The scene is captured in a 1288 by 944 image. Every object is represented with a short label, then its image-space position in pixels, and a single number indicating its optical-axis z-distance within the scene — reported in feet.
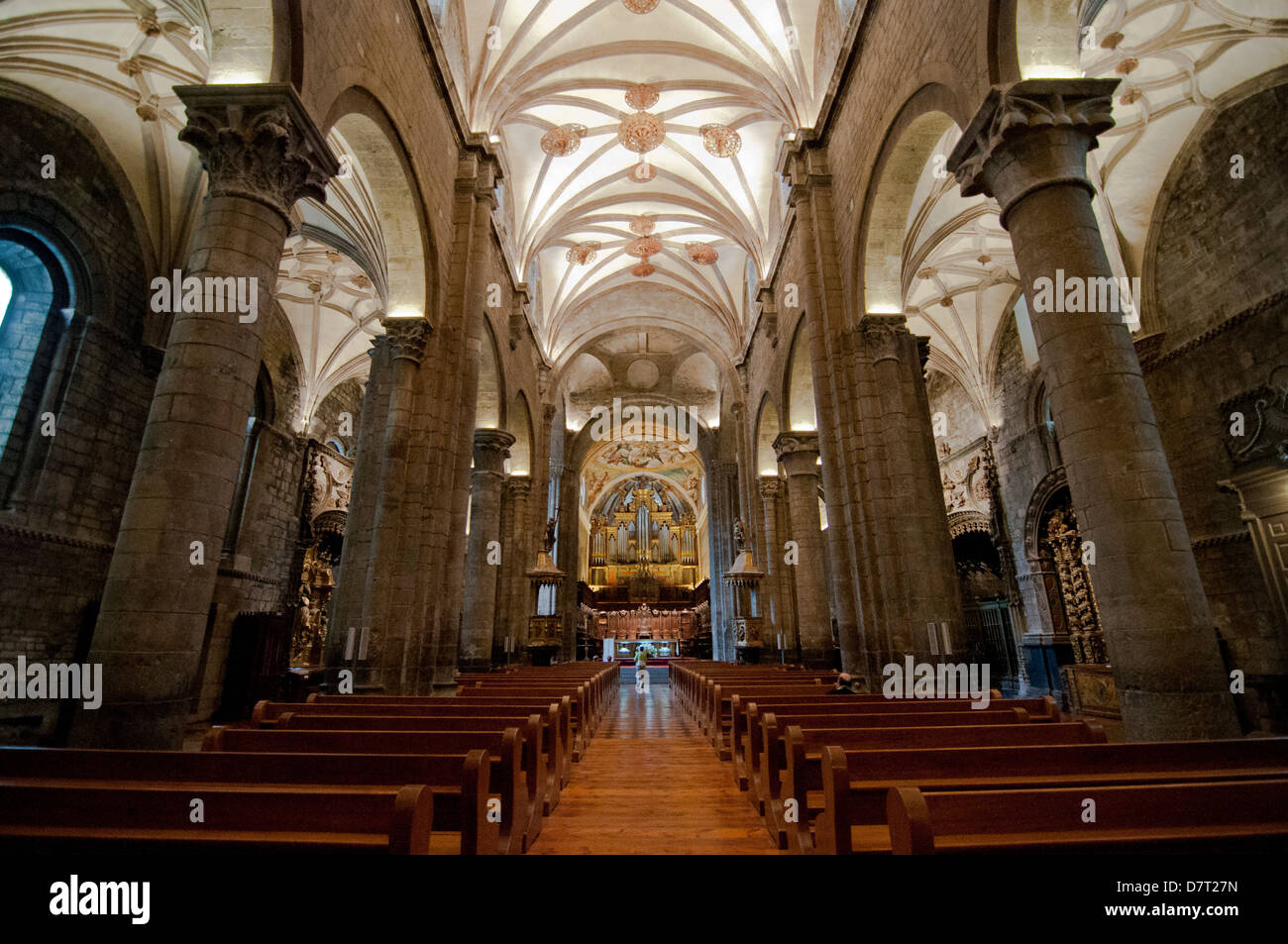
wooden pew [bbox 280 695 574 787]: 16.42
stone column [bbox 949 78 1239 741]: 13.51
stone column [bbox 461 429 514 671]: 49.73
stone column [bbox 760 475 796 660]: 57.31
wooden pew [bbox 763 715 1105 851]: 12.26
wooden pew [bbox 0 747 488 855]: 9.68
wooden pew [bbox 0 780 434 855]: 7.17
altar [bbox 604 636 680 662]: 112.06
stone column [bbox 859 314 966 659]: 27.86
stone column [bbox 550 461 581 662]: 82.02
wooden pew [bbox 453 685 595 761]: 22.00
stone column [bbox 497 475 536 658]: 58.59
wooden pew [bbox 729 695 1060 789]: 16.01
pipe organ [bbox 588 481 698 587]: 126.72
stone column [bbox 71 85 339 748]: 13.83
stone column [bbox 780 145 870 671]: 31.07
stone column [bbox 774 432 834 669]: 46.91
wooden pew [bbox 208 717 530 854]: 11.21
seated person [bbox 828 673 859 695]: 24.89
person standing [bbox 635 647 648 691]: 62.85
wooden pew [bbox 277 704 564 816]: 14.01
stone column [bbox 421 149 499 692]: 30.09
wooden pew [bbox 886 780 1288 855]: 7.02
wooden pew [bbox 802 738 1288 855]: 9.82
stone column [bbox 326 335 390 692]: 27.89
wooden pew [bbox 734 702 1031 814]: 13.70
